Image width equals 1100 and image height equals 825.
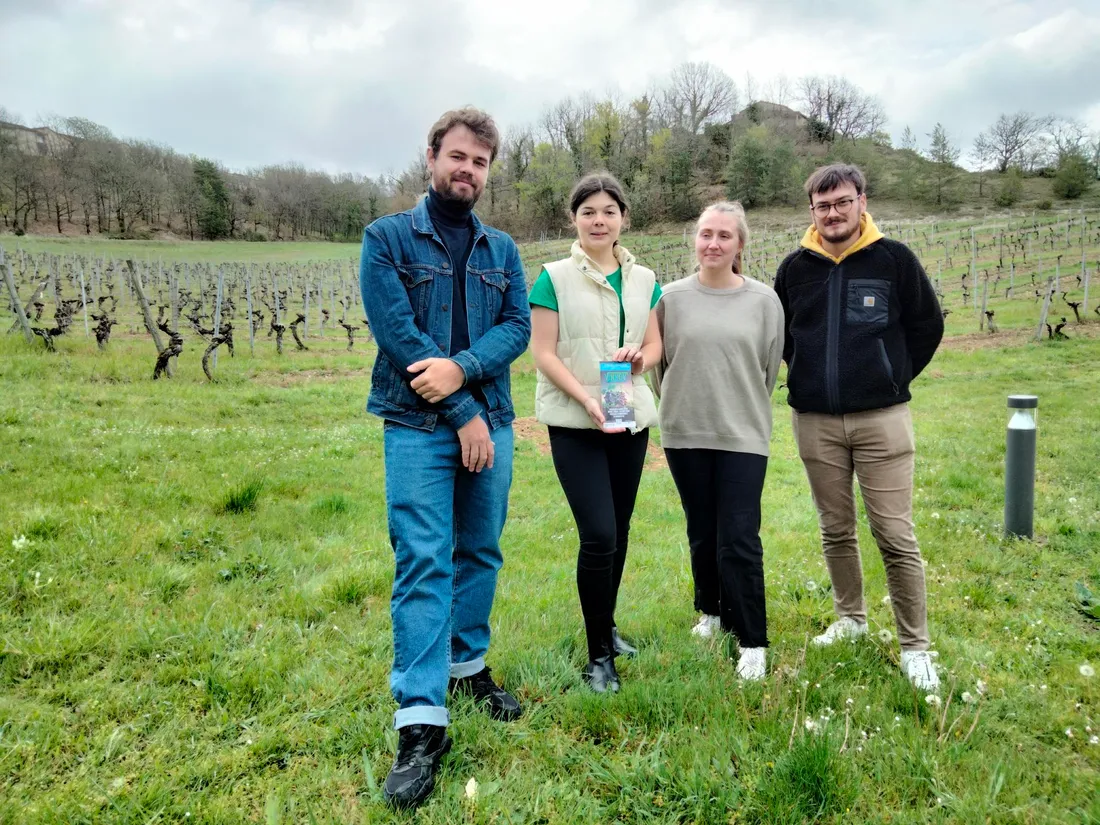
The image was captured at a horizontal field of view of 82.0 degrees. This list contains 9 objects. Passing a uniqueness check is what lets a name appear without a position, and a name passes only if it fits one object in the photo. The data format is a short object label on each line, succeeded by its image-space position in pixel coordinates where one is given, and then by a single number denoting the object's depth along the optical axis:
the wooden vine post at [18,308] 12.68
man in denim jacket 2.19
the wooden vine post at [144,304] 12.34
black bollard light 4.39
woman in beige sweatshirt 2.80
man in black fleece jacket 2.83
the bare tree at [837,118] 79.19
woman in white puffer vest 2.66
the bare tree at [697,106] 82.19
